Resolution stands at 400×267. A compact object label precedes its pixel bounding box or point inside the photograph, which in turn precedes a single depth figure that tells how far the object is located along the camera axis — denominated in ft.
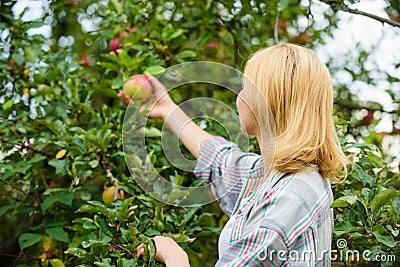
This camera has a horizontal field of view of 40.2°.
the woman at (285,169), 3.43
